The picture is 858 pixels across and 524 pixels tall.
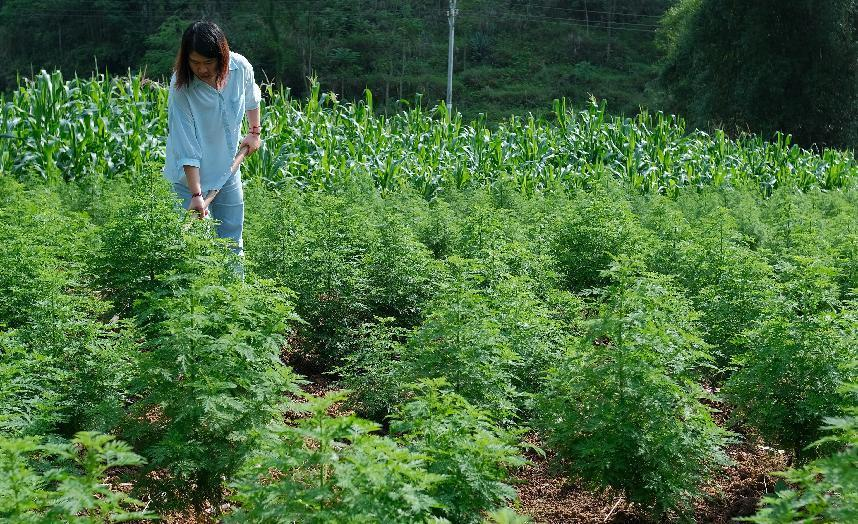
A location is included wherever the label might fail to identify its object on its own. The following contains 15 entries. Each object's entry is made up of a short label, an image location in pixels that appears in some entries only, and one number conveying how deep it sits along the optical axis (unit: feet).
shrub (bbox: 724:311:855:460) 14.44
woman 17.71
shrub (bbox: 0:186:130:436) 12.73
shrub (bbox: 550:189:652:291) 24.63
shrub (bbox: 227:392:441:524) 9.50
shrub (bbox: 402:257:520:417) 14.57
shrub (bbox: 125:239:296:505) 12.23
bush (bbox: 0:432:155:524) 8.85
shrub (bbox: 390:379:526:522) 11.19
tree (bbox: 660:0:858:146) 103.76
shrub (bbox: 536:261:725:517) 13.26
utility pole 98.87
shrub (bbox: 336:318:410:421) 16.66
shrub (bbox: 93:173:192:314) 16.81
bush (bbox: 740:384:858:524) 9.12
